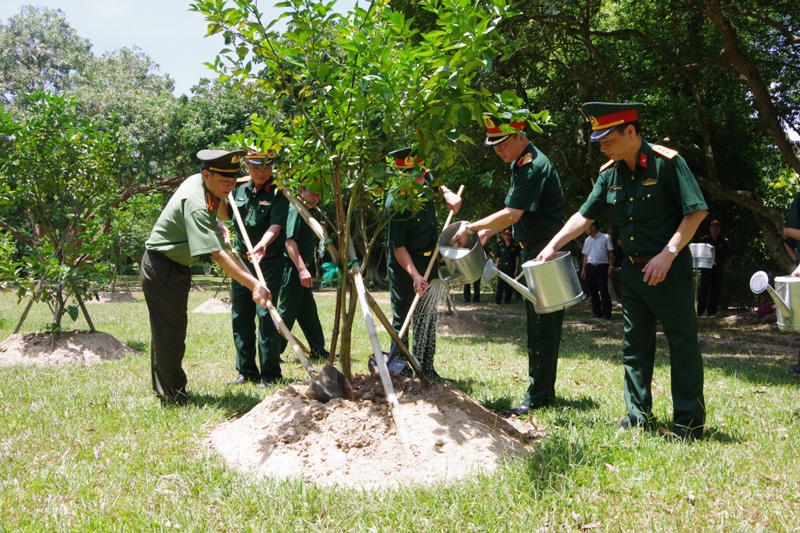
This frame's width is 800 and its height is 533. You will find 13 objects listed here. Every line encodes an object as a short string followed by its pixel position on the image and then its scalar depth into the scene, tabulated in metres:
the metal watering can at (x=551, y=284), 4.05
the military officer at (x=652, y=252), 3.88
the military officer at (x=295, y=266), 5.92
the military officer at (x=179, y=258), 4.40
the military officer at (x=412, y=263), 5.57
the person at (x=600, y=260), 13.23
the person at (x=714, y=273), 13.49
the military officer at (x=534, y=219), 4.66
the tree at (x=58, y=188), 7.38
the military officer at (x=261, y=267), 5.88
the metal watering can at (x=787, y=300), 4.05
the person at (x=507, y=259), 16.67
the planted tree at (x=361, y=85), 3.34
